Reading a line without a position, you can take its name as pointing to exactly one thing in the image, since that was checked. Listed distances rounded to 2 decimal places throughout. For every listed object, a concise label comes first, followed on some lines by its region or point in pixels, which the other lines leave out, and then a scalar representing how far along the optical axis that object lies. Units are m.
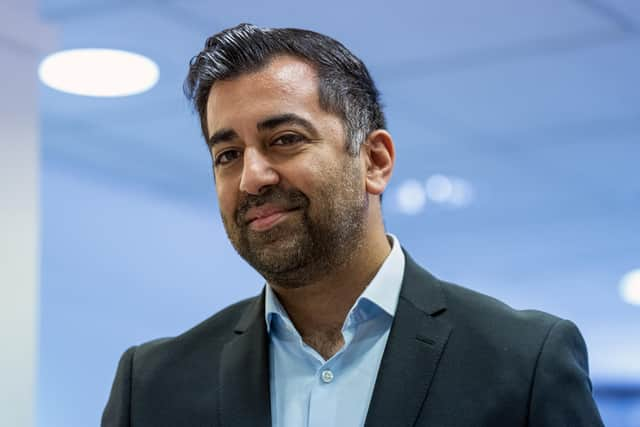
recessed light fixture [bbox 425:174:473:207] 8.57
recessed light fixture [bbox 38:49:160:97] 4.80
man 1.85
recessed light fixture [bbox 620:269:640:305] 12.23
